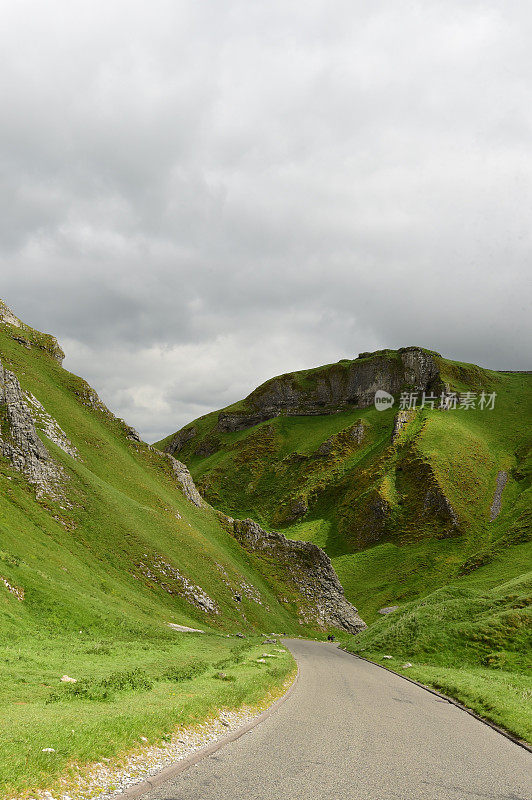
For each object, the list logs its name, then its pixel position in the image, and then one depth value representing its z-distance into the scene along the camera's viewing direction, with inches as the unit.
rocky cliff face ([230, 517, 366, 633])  3363.7
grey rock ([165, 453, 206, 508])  3569.1
